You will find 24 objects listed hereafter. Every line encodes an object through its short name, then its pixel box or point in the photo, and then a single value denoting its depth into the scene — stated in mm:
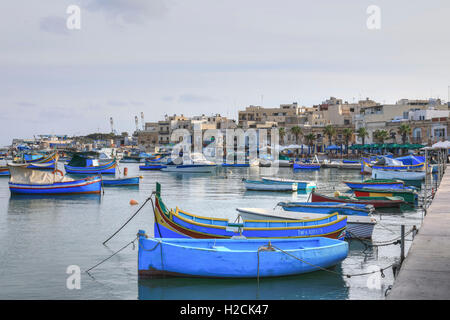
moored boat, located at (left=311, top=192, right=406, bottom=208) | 31045
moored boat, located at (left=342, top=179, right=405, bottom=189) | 42031
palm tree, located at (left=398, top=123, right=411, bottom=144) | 82375
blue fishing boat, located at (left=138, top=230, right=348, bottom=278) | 16422
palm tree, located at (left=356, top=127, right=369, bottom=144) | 90500
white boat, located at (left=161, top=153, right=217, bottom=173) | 77500
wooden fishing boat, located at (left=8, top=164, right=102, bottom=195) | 43375
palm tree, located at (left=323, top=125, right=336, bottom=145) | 98806
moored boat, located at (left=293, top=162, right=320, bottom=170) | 81875
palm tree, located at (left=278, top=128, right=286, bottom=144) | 109975
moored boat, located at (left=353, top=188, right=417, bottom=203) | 36750
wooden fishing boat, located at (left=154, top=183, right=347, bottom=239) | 19219
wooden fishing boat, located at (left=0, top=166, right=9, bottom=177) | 72356
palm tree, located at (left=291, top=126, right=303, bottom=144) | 104762
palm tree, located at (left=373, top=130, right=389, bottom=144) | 86375
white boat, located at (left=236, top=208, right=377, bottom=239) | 22672
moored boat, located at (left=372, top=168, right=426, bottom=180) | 56844
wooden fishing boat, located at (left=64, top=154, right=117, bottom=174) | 70062
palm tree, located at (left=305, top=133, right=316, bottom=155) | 103994
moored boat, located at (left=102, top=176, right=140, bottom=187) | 52688
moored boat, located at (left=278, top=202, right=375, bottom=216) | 25000
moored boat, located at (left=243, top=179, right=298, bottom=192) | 47438
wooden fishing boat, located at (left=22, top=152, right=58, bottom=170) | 73369
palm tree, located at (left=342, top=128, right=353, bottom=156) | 96562
